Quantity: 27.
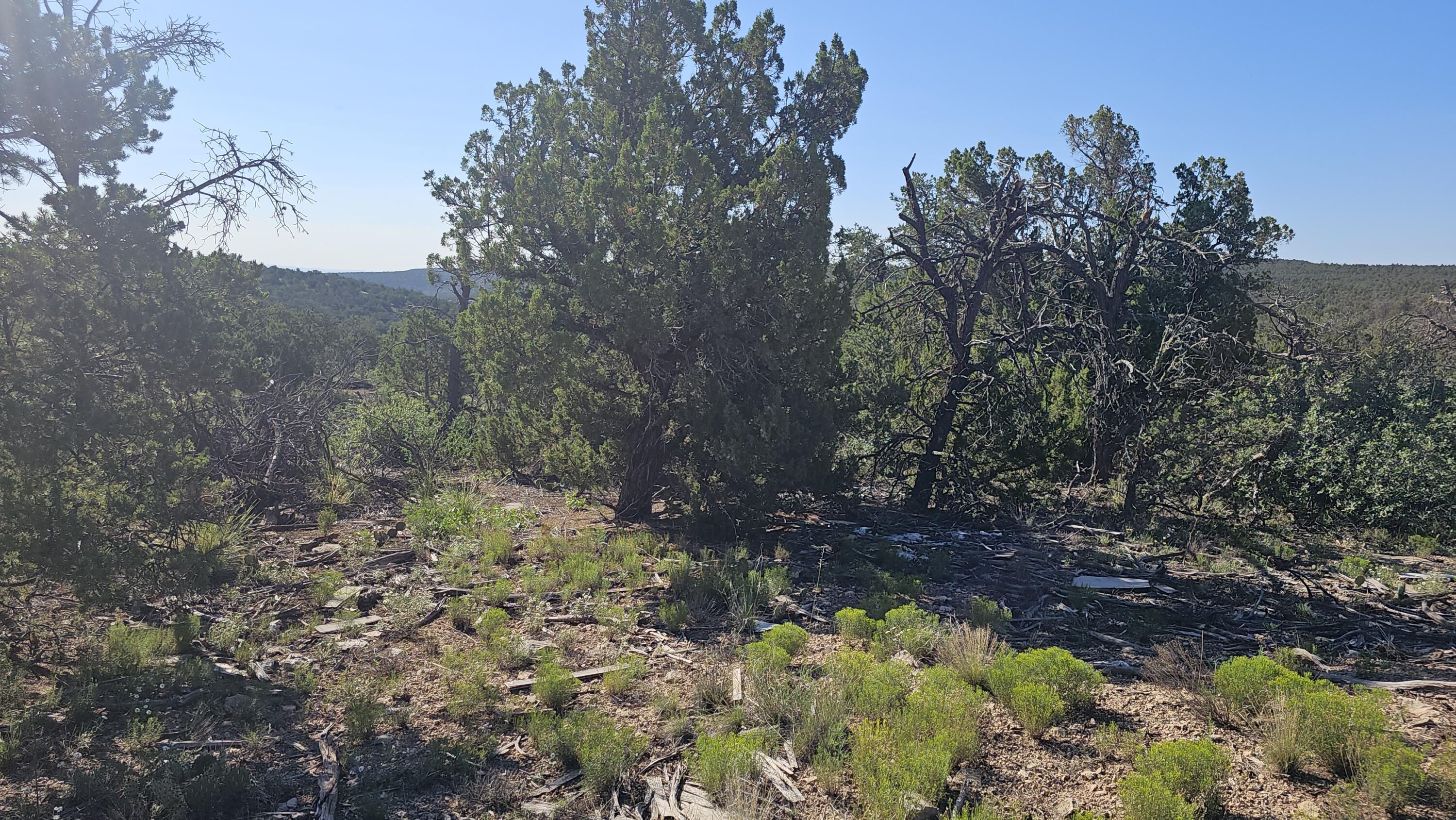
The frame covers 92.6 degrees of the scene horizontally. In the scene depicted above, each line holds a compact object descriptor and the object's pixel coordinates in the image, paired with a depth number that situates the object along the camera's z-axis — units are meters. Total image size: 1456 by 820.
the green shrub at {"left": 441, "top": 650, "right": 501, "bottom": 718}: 5.39
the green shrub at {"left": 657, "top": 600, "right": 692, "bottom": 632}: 7.03
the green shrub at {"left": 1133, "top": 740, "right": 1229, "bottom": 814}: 3.77
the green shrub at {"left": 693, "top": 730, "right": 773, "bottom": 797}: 4.23
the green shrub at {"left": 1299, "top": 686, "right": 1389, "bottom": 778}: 4.05
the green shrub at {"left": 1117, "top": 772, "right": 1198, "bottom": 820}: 3.46
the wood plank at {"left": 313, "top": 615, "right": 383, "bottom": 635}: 6.96
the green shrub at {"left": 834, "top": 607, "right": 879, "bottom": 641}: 6.53
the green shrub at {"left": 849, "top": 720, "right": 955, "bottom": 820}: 3.82
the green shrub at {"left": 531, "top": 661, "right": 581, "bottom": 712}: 5.37
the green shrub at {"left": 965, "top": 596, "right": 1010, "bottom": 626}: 6.77
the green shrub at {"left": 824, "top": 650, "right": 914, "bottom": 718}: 4.90
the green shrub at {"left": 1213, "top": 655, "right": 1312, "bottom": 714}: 4.61
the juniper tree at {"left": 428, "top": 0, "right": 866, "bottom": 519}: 8.94
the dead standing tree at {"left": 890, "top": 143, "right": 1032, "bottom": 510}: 10.41
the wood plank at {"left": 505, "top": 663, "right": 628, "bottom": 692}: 5.88
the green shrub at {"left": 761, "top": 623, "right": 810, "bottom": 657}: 6.12
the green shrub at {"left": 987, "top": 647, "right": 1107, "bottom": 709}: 5.04
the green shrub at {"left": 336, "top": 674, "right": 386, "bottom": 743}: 5.11
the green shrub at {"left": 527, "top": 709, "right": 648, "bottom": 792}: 4.46
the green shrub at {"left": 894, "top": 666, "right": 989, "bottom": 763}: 4.41
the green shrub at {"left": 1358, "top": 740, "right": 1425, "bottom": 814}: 3.62
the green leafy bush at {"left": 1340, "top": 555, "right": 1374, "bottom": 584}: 8.05
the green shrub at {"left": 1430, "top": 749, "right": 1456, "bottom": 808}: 3.71
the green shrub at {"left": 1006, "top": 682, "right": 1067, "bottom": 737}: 4.66
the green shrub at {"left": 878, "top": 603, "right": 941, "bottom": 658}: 6.16
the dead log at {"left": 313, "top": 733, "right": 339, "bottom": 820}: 4.25
